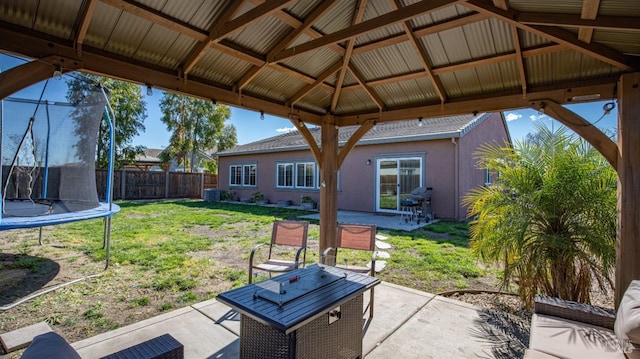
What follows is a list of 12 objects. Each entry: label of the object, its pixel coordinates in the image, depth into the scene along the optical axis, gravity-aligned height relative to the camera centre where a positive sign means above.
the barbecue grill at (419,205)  10.04 -0.52
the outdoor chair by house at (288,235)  3.94 -0.66
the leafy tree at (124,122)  19.28 +4.22
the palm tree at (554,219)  3.16 -0.30
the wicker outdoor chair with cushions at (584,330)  1.86 -0.98
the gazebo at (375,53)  2.47 +1.37
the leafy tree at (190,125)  22.61 +4.48
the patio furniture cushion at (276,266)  3.67 -0.96
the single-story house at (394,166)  10.47 +0.89
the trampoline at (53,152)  5.22 +0.54
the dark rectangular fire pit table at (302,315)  1.90 -0.78
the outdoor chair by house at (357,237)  4.00 -0.64
